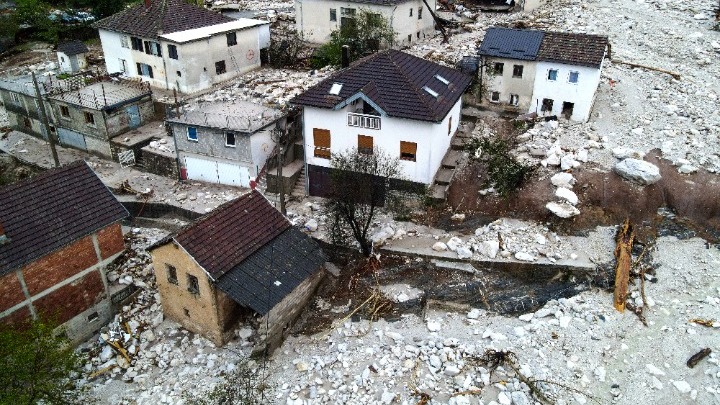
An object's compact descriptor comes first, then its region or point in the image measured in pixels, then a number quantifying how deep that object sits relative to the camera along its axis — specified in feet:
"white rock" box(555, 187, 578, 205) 95.76
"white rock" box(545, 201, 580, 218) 93.40
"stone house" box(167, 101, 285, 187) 109.40
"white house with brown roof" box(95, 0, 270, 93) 144.36
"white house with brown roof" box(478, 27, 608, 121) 117.08
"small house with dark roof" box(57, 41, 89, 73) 164.96
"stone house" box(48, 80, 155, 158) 126.52
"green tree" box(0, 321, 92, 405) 58.70
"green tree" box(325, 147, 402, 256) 89.81
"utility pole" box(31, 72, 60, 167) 118.01
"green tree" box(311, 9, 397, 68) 150.20
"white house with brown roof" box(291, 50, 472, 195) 96.43
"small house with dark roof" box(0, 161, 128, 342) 76.13
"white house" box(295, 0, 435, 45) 156.15
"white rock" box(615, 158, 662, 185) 98.02
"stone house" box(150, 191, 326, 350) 76.28
